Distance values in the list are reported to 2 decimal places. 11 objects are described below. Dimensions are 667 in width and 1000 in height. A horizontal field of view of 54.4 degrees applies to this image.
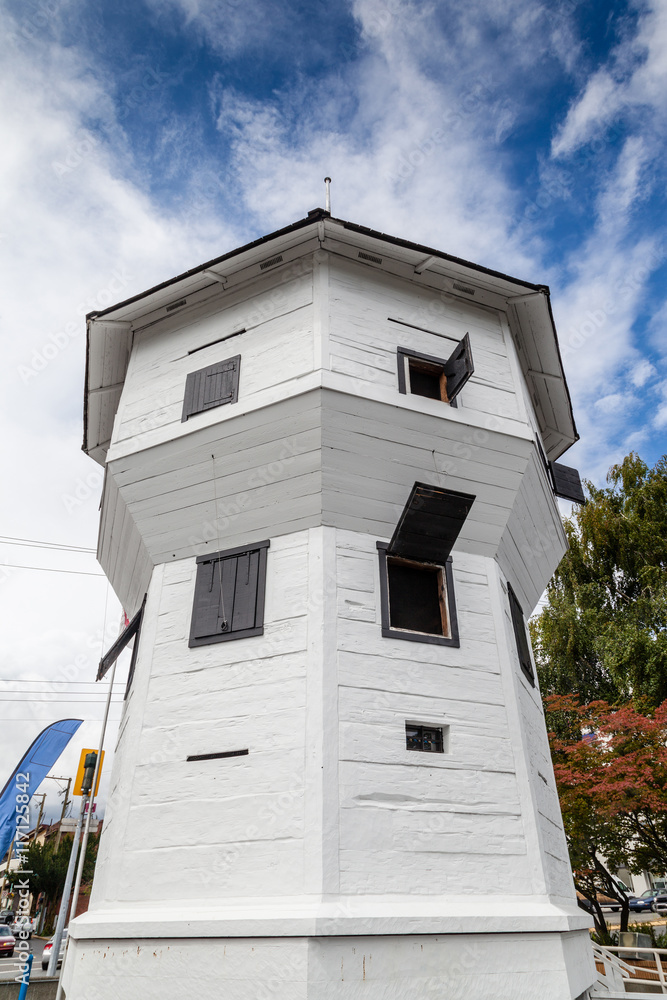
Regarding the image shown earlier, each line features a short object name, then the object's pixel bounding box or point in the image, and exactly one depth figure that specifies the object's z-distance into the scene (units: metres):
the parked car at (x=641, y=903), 34.89
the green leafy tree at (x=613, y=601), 18.19
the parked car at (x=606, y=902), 34.23
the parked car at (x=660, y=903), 33.12
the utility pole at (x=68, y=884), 13.09
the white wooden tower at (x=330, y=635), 5.43
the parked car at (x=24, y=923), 13.59
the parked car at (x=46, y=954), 20.77
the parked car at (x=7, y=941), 24.47
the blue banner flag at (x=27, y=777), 14.12
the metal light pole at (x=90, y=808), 13.24
